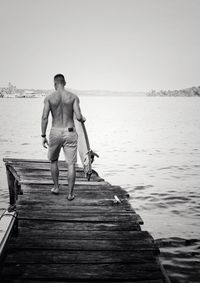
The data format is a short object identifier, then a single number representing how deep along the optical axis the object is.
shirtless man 6.41
